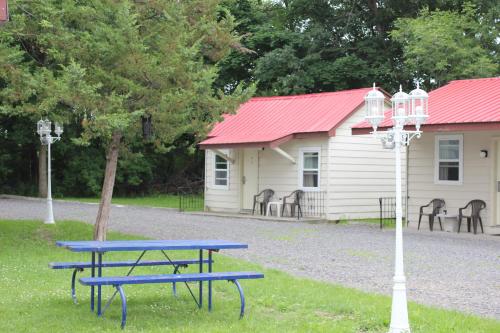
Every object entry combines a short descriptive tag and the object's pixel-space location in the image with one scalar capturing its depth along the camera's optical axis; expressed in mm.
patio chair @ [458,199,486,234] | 17578
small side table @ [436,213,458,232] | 18062
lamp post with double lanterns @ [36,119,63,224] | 18453
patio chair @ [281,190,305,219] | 22355
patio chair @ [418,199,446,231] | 18406
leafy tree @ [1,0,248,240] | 13029
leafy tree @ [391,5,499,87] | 28641
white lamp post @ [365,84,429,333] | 7334
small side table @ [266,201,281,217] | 22781
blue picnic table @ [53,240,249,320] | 7906
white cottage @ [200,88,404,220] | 21875
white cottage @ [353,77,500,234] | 17047
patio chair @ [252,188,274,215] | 23391
